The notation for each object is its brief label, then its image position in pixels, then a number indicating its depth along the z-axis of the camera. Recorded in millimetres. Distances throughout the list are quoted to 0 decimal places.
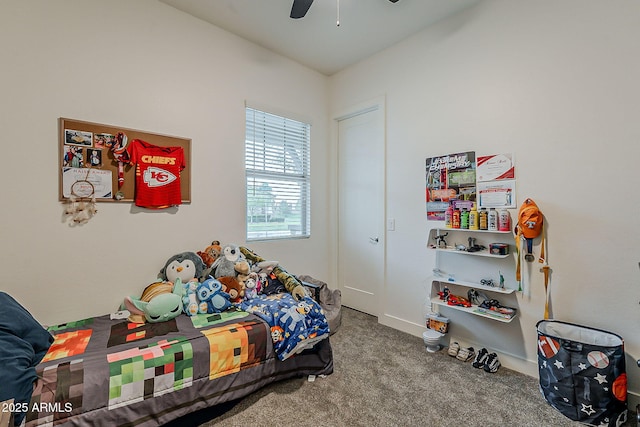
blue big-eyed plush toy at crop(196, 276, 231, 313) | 2191
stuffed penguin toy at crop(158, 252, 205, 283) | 2408
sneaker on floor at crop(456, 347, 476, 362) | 2369
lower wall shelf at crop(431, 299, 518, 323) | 2152
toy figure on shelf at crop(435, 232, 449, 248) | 2633
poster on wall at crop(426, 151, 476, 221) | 2490
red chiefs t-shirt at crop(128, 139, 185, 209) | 2354
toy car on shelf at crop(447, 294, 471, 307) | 2448
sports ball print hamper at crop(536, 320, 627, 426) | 1642
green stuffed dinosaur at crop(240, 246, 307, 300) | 2338
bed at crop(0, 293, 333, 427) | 1359
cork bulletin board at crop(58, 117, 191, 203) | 2064
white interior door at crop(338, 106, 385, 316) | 3283
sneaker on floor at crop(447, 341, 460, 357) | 2439
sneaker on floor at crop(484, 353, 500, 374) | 2201
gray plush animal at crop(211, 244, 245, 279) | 2420
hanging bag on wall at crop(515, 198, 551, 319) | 2062
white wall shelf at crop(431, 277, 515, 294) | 2207
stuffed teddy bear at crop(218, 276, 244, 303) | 2318
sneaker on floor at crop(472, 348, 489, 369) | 2254
